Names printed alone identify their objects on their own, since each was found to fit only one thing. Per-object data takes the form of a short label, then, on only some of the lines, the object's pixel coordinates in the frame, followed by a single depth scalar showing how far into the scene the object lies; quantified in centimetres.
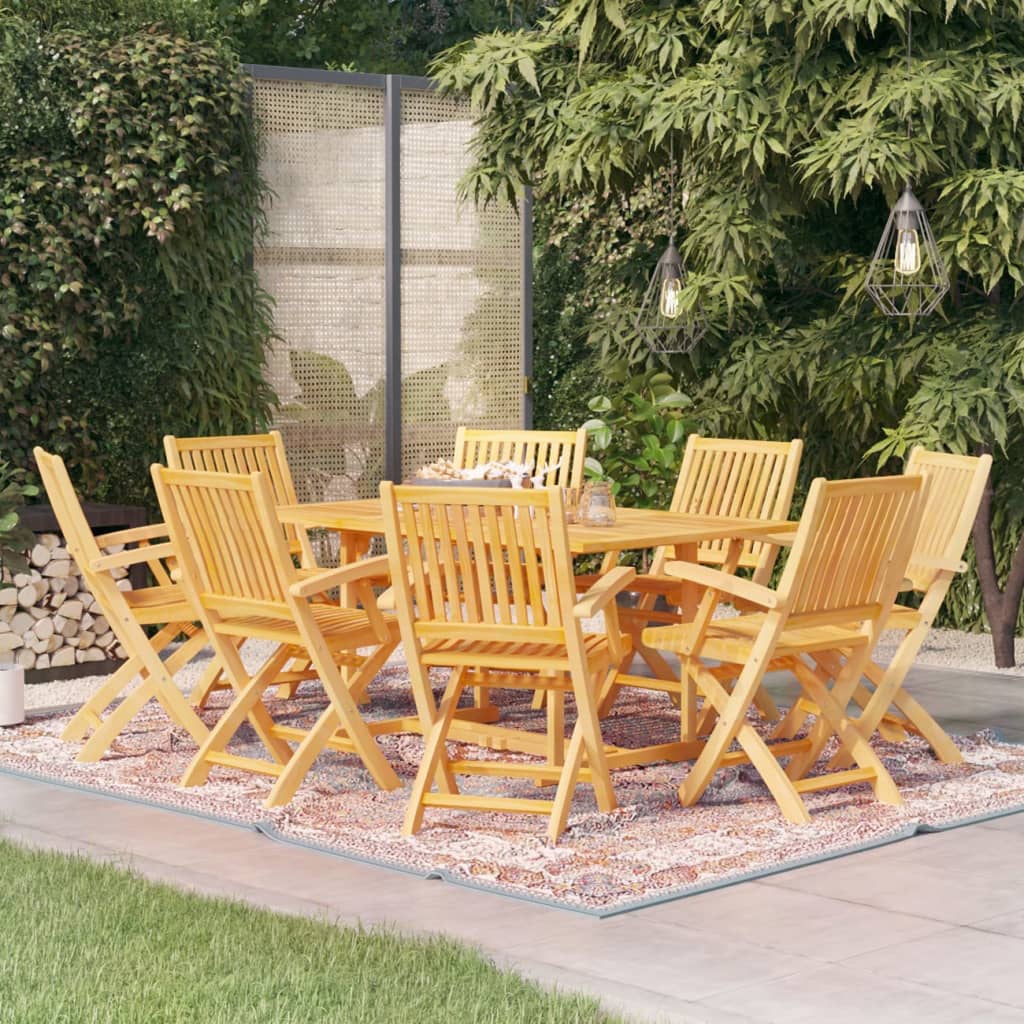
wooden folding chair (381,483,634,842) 491
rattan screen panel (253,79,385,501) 928
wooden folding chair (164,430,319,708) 710
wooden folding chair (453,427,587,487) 742
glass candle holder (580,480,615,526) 601
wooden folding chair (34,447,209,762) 594
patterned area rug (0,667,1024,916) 457
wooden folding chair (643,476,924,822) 511
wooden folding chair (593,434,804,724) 664
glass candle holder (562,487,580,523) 616
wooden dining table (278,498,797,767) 551
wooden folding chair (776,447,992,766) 580
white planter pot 662
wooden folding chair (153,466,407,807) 526
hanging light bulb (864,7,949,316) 650
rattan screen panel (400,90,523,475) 973
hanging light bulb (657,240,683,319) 768
